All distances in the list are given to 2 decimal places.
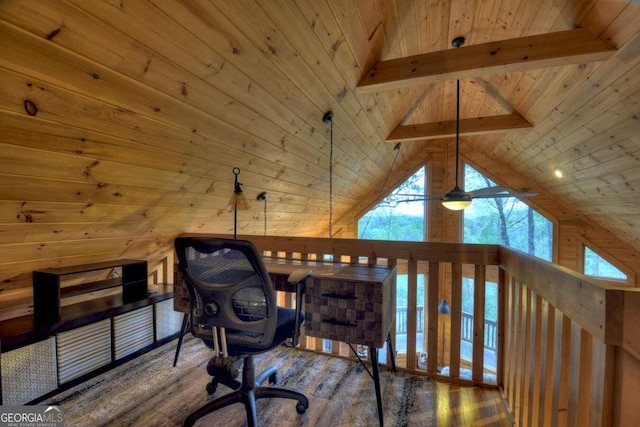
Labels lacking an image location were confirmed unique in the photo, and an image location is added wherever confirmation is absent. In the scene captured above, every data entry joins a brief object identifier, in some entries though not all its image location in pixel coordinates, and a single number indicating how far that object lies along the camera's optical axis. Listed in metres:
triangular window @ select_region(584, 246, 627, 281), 4.55
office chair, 1.33
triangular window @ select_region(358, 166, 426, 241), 5.79
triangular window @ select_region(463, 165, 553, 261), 5.12
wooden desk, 1.54
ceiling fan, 2.69
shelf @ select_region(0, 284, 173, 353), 1.68
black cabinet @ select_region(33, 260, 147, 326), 1.85
